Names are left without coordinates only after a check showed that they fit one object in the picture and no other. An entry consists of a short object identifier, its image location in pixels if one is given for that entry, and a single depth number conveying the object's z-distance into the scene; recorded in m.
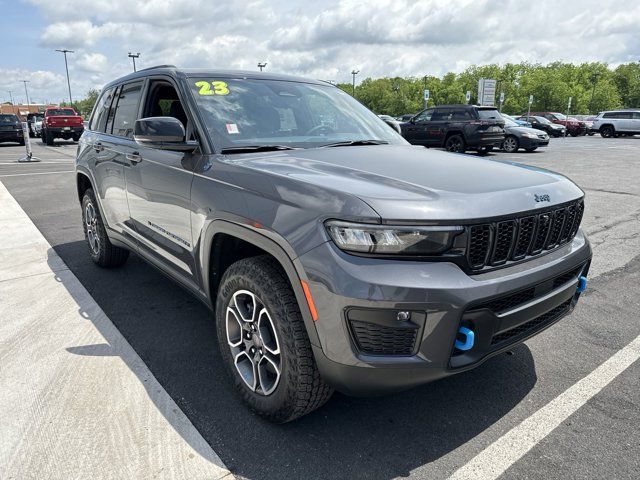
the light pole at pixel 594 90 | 80.86
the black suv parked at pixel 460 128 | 15.67
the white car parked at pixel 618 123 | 31.56
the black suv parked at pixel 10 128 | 23.81
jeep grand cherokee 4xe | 1.90
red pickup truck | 24.47
